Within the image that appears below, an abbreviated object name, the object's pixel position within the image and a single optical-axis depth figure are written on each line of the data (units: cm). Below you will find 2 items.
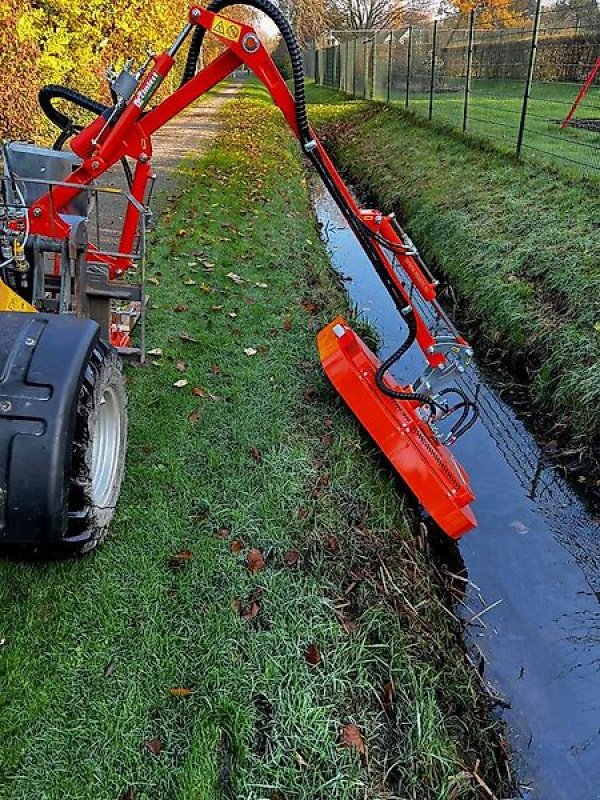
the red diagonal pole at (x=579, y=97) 1281
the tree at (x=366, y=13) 5131
